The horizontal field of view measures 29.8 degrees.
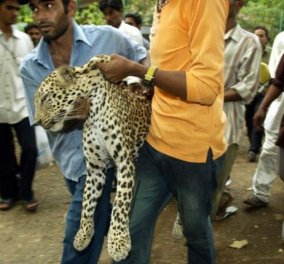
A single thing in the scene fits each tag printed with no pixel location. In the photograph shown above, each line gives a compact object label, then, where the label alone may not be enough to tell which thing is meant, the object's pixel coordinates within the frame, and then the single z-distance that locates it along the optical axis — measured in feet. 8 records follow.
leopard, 7.57
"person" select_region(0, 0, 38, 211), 15.78
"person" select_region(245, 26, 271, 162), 20.66
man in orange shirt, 7.02
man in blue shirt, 9.12
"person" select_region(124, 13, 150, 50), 24.56
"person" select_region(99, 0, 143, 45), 20.15
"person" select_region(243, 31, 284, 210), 14.92
